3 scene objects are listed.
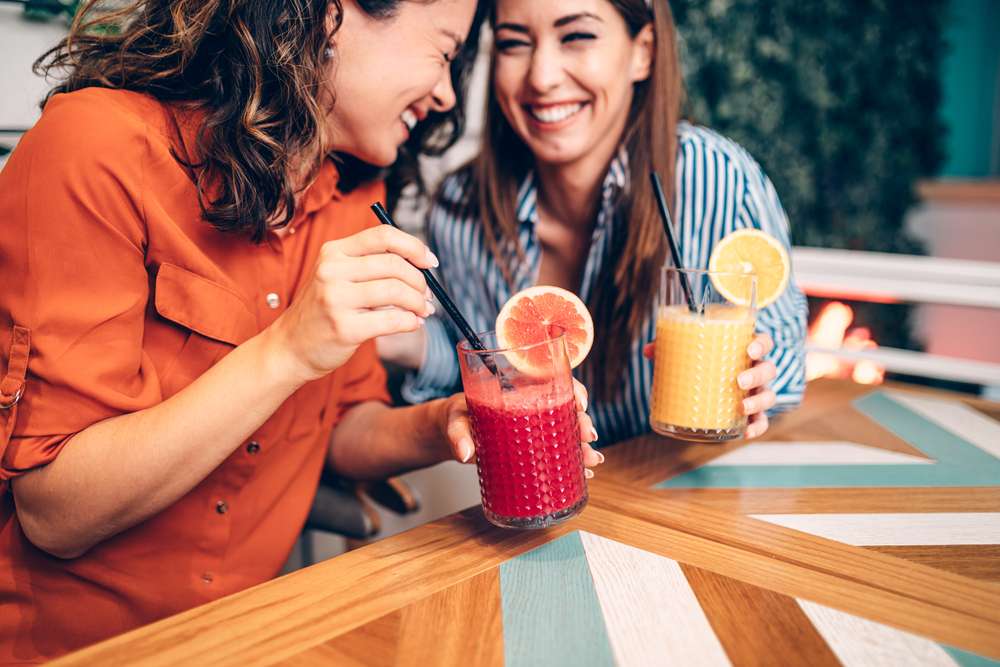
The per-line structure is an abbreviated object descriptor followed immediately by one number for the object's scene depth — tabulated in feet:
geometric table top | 3.06
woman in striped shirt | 6.32
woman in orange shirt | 3.81
